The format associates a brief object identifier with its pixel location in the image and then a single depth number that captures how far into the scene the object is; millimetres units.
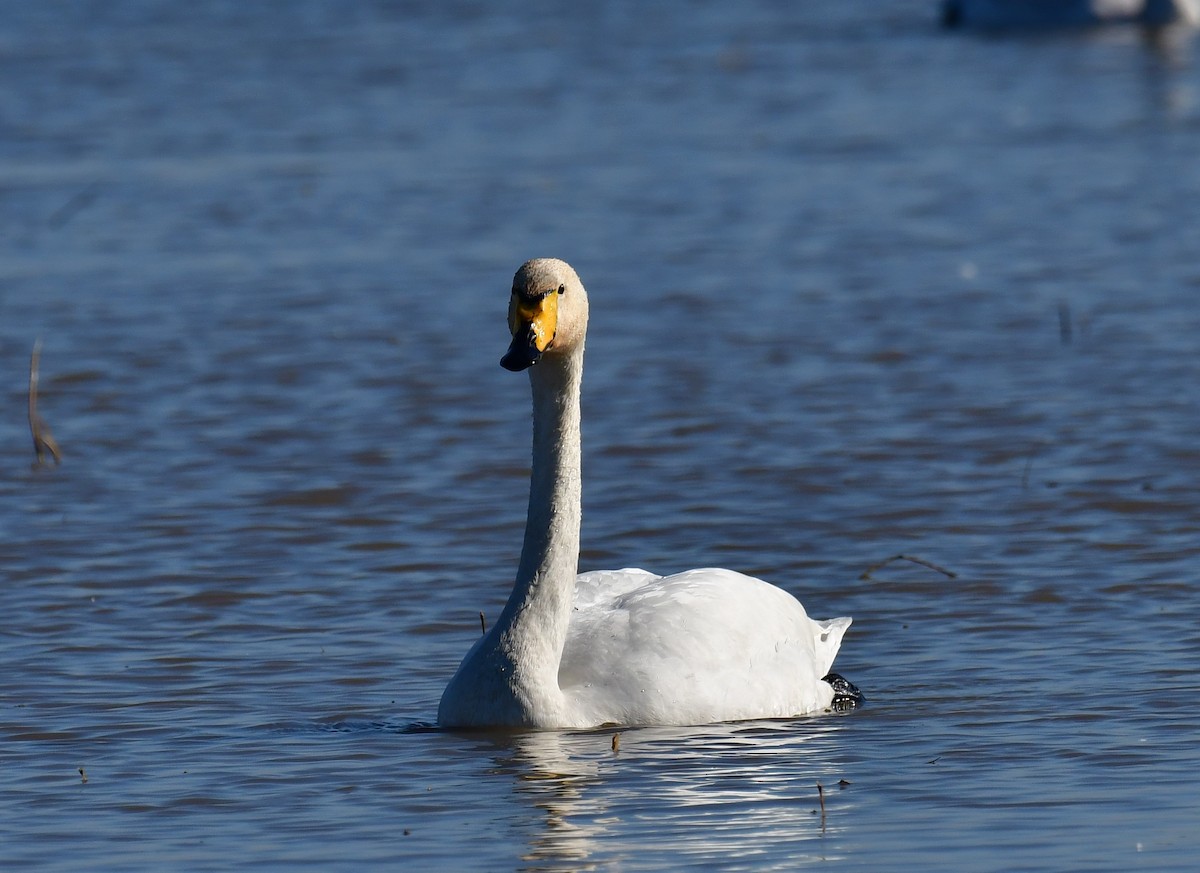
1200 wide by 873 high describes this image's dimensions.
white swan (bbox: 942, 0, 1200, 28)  59156
